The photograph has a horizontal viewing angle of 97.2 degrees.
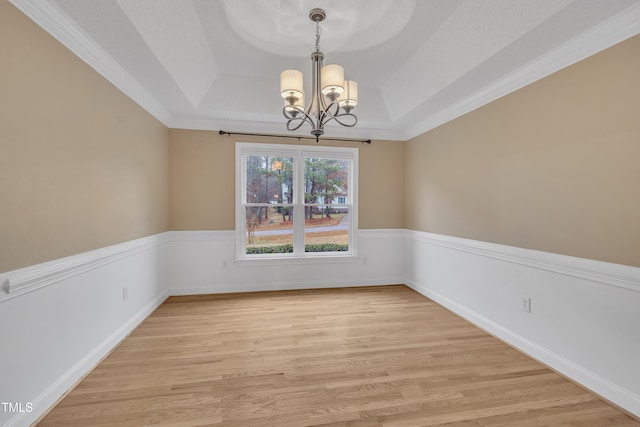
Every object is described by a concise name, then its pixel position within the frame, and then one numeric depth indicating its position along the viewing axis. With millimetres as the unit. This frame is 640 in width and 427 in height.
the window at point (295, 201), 4129
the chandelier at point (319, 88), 2113
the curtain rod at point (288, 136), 3961
